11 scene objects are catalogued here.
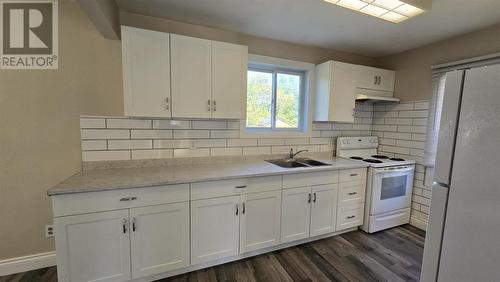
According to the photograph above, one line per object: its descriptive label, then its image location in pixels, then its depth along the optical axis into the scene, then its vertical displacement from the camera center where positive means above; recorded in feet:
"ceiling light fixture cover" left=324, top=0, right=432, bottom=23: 5.19 +3.01
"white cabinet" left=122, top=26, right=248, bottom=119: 5.87 +1.30
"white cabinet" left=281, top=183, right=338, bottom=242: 7.17 -3.16
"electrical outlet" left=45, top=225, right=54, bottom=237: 6.18 -3.34
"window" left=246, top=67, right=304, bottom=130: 8.78 +0.99
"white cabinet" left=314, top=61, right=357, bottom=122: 8.75 +1.36
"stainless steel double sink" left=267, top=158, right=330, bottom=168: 8.28 -1.62
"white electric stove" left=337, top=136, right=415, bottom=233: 8.39 -2.74
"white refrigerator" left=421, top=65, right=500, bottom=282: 2.78 -0.83
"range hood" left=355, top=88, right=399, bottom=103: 9.16 +1.32
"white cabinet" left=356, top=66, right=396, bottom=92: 9.30 +2.09
